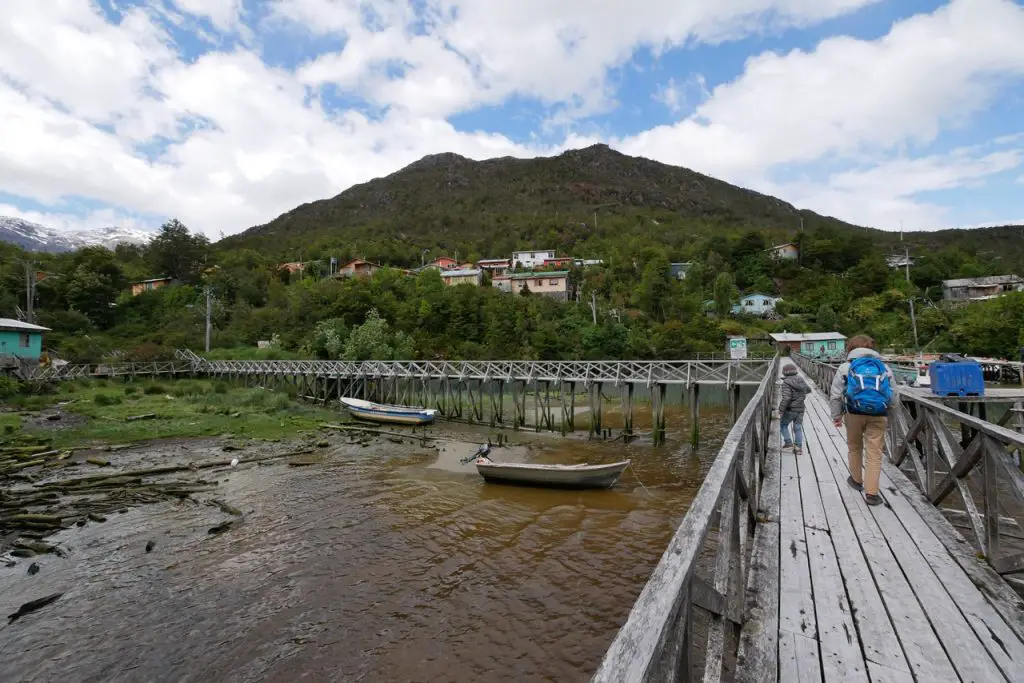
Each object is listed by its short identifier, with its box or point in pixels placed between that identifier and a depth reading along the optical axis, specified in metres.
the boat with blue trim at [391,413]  24.60
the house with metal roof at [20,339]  29.84
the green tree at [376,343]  39.84
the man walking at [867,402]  5.01
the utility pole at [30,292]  41.61
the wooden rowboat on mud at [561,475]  13.05
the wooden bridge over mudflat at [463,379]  19.57
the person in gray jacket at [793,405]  7.71
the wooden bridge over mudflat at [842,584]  1.82
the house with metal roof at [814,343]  48.34
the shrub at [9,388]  24.50
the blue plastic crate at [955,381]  11.82
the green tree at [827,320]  54.41
